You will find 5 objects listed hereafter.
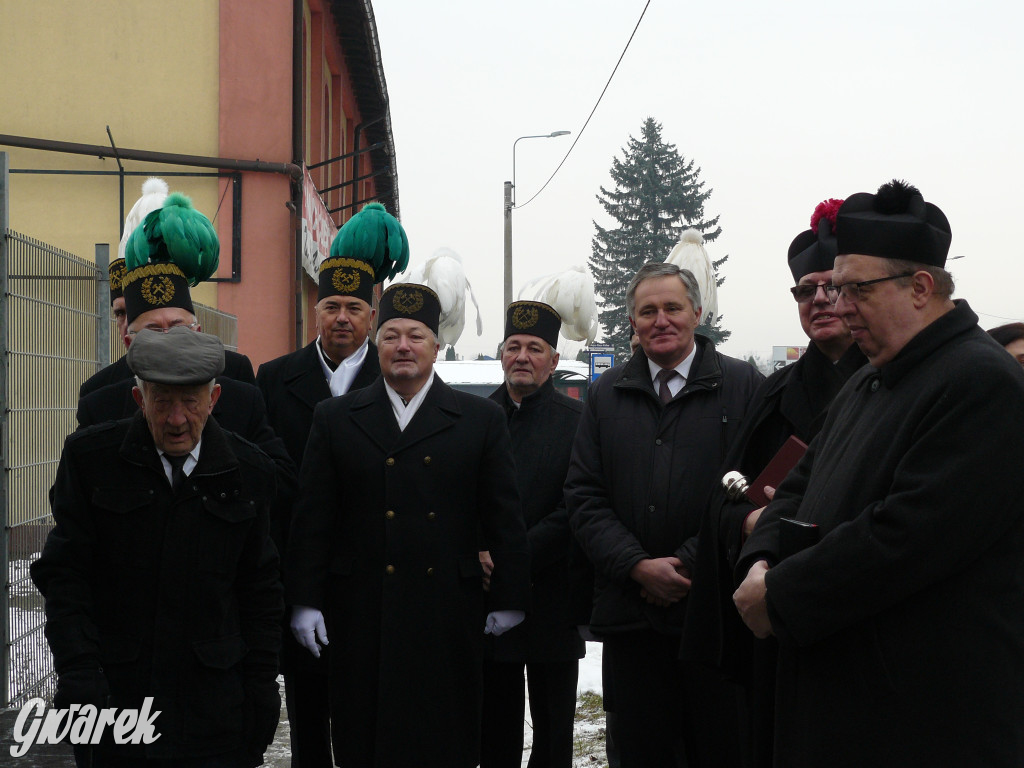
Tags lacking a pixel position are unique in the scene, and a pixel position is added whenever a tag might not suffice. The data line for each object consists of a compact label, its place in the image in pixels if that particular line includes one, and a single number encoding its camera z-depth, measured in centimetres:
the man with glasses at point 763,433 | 360
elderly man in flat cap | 308
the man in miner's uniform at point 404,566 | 424
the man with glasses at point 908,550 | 253
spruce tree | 6738
